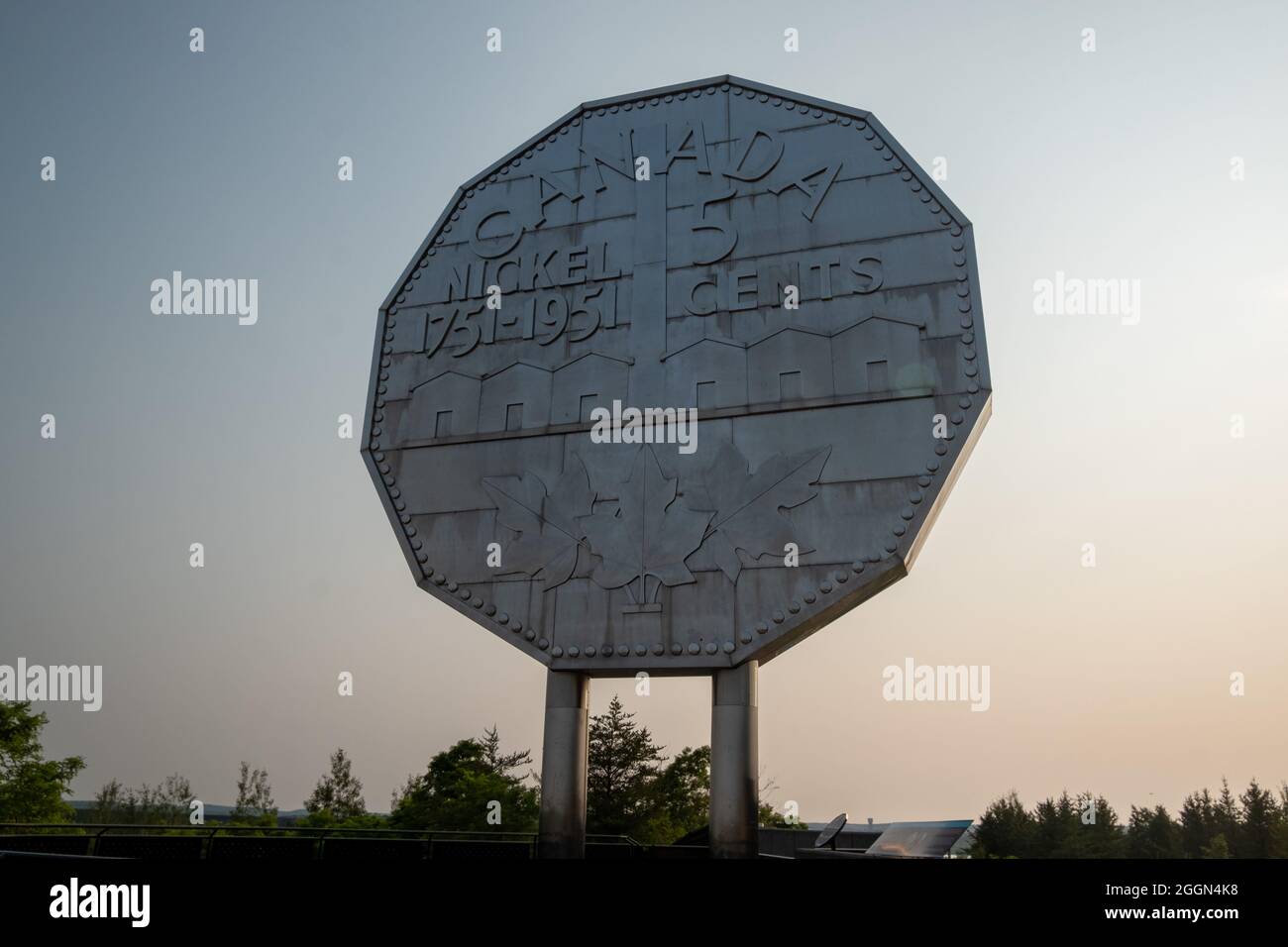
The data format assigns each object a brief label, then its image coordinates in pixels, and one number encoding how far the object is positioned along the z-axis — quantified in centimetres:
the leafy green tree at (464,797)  3641
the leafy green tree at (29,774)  3155
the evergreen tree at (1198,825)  4634
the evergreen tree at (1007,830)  3384
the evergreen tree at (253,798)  5516
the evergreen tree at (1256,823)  4438
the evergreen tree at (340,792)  5512
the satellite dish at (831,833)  1443
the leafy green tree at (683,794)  3731
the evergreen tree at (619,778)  3612
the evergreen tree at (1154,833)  4469
